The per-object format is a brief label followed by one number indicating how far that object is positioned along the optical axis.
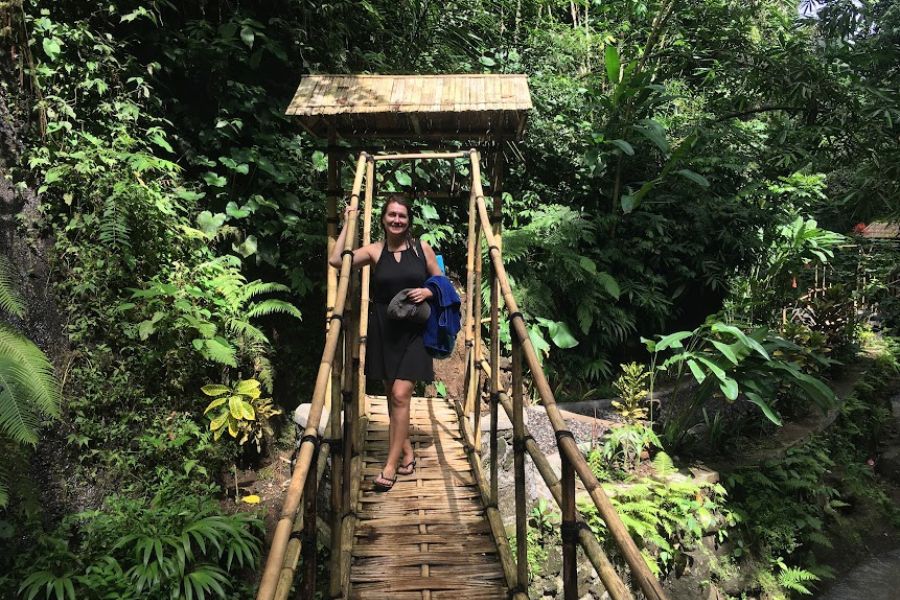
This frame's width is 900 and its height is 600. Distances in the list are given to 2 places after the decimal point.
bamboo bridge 1.49
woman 2.79
